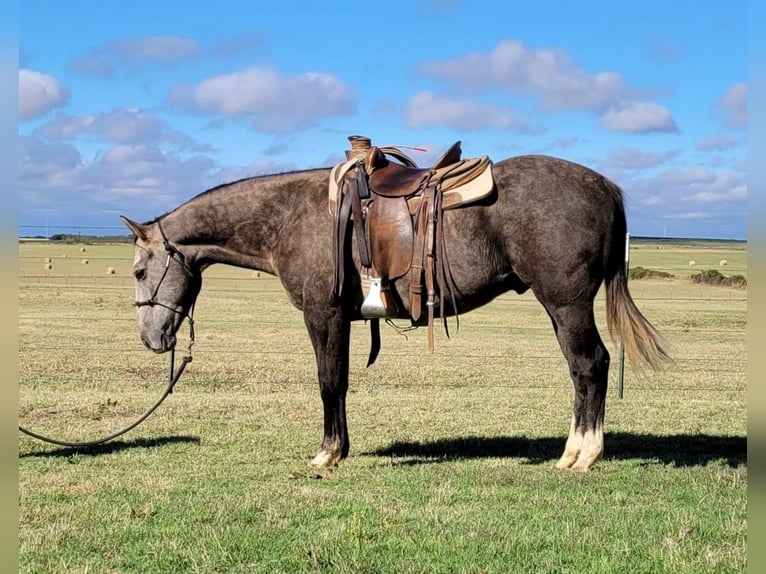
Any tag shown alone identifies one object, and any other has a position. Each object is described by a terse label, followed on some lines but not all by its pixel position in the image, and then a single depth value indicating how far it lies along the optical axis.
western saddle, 6.71
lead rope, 7.43
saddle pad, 6.64
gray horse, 6.60
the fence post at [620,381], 11.27
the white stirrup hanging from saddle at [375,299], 6.79
